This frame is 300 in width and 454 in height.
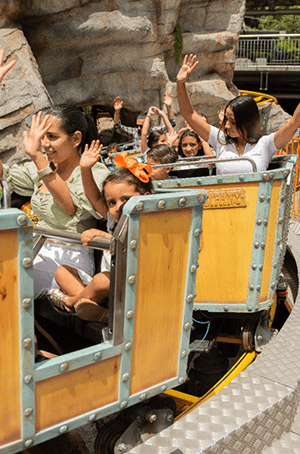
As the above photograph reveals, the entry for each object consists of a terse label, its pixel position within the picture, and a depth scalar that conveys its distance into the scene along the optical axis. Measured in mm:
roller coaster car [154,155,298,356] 2635
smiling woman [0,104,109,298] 2117
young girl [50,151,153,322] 1862
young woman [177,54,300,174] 3012
